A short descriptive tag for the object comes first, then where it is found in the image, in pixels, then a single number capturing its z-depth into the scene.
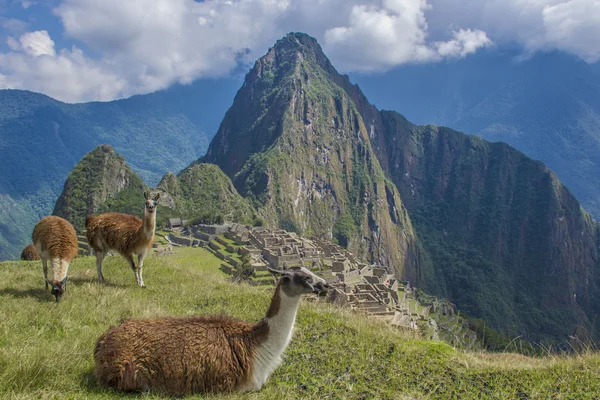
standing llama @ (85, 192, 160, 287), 7.60
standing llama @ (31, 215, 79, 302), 6.02
